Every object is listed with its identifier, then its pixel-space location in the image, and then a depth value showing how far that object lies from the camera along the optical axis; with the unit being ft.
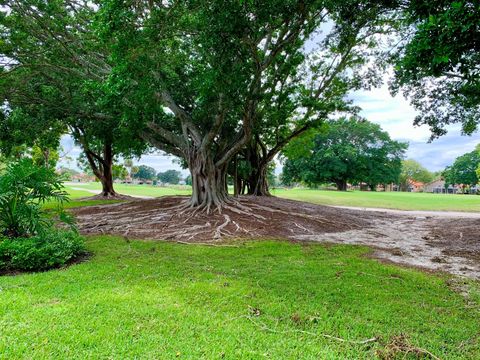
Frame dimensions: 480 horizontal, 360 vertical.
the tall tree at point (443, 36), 10.94
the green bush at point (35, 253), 14.75
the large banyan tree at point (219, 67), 17.74
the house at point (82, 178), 283.01
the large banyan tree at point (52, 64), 25.72
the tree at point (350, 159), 133.49
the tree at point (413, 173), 247.50
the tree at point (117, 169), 90.14
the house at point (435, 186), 264.74
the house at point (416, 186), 266.36
